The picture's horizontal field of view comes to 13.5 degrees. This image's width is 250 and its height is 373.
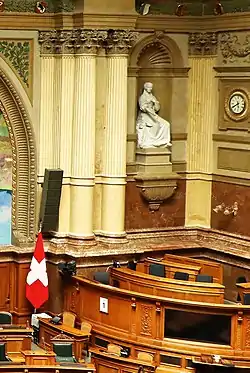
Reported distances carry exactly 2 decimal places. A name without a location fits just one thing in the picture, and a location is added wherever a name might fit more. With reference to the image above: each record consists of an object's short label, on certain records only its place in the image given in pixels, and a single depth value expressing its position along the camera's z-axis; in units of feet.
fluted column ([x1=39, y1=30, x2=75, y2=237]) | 60.44
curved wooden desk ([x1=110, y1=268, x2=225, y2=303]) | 53.88
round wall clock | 61.46
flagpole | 60.56
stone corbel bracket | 63.16
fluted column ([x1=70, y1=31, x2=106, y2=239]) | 59.82
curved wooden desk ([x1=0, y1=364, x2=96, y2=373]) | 47.50
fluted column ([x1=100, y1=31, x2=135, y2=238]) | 60.44
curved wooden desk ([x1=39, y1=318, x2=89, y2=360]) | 54.13
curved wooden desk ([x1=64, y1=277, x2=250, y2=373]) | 52.49
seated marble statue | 63.10
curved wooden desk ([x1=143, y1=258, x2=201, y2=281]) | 58.41
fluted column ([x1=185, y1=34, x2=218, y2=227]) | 63.77
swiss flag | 58.90
